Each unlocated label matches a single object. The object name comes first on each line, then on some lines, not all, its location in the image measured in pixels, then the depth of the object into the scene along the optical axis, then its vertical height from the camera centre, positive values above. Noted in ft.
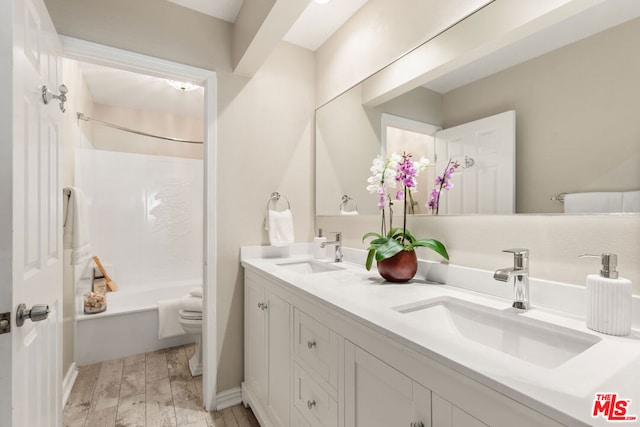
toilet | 7.13 -2.61
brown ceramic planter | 4.14 -0.73
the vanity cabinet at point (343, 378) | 1.91 -1.49
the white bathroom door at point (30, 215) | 2.51 -0.03
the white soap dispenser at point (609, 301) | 2.34 -0.69
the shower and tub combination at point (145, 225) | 9.52 -0.42
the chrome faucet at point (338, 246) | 6.06 -0.67
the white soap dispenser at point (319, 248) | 6.35 -0.73
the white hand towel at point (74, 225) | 6.44 -0.27
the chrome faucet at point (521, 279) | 3.00 -0.65
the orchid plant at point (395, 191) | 4.10 +0.37
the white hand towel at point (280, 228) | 6.38 -0.31
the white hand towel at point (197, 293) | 7.59 -2.03
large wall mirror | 2.71 +1.23
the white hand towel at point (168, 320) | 8.19 -2.94
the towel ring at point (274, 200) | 6.63 +0.30
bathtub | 7.51 -3.17
